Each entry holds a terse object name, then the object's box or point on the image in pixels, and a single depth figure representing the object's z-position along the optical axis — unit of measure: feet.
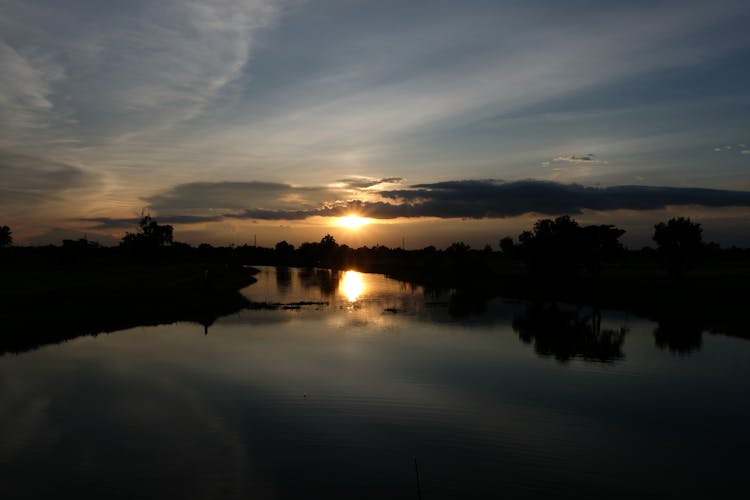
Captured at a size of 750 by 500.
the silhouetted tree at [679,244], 237.86
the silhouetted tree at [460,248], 435.53
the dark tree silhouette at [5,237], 608.19
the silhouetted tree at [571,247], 270.05
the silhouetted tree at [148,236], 594.20
